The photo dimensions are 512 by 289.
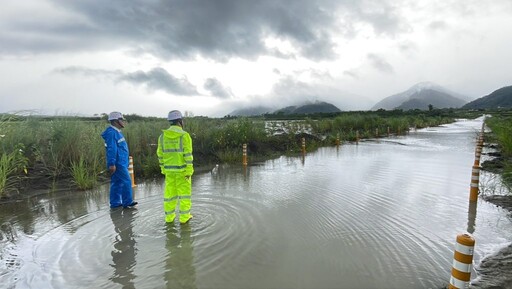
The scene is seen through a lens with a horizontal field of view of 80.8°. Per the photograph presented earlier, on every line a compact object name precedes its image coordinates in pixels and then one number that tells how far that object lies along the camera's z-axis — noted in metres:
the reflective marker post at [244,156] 13.11
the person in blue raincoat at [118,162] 6.68
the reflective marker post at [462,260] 2.78
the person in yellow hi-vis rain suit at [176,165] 5.68
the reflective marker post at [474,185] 7.08
